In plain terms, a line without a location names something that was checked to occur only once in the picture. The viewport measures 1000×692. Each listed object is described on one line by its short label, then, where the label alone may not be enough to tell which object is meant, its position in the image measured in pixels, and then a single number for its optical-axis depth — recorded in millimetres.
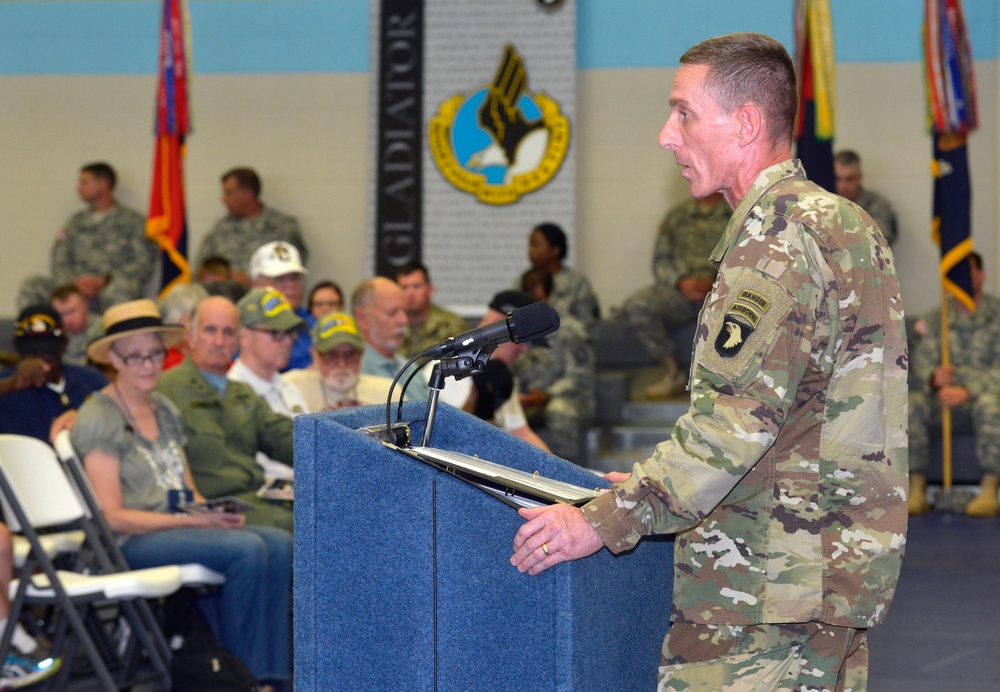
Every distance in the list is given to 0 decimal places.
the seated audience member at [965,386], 13502
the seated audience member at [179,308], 10427
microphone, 3335
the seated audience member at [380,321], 9893
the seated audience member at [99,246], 16971
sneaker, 6822
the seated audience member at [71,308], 13206
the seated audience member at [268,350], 8619
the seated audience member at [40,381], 9115
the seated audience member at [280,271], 11917
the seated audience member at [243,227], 17030
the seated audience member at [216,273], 13021
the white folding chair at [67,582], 6599
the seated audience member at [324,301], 12532
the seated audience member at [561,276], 14451
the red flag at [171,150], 12361
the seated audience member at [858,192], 15622
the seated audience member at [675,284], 15207
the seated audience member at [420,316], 12717
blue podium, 3131
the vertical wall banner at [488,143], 17356
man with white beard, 8789
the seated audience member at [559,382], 13339
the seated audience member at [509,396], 8463
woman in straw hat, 7207
